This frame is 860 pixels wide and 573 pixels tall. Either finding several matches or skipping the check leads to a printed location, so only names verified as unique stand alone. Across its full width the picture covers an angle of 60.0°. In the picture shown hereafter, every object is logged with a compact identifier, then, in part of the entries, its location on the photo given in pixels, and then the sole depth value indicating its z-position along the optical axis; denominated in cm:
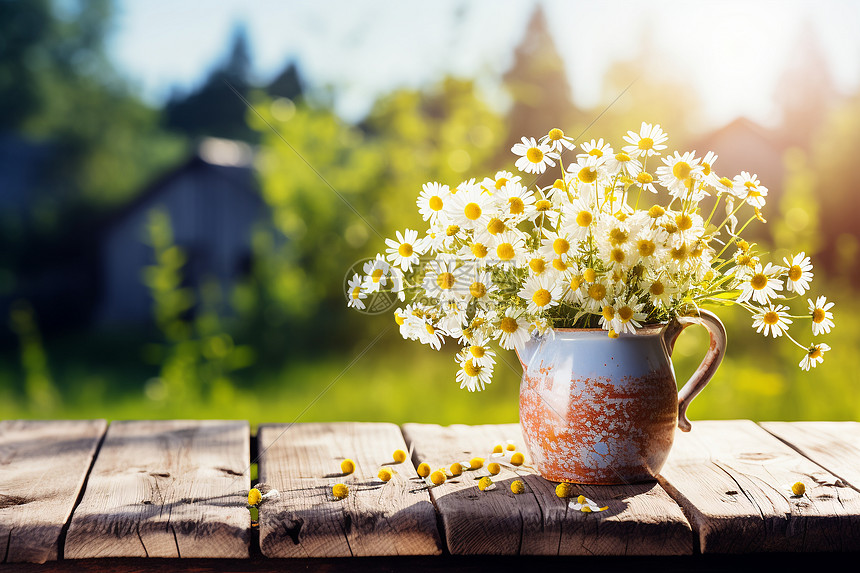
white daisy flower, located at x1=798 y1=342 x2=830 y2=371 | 118
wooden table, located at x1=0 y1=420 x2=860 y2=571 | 104
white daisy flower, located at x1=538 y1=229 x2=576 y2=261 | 108
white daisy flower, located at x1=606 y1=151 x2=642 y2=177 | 113
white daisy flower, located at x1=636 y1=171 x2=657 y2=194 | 111
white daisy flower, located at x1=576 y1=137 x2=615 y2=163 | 114
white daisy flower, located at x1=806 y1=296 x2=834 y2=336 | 115
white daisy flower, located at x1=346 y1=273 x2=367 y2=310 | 120
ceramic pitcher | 115
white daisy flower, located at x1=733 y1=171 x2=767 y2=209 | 116
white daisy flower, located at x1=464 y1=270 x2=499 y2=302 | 112
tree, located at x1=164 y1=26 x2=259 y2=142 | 1277
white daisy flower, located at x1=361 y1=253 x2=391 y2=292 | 118
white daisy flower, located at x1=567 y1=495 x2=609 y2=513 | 108
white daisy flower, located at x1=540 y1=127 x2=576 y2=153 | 111
